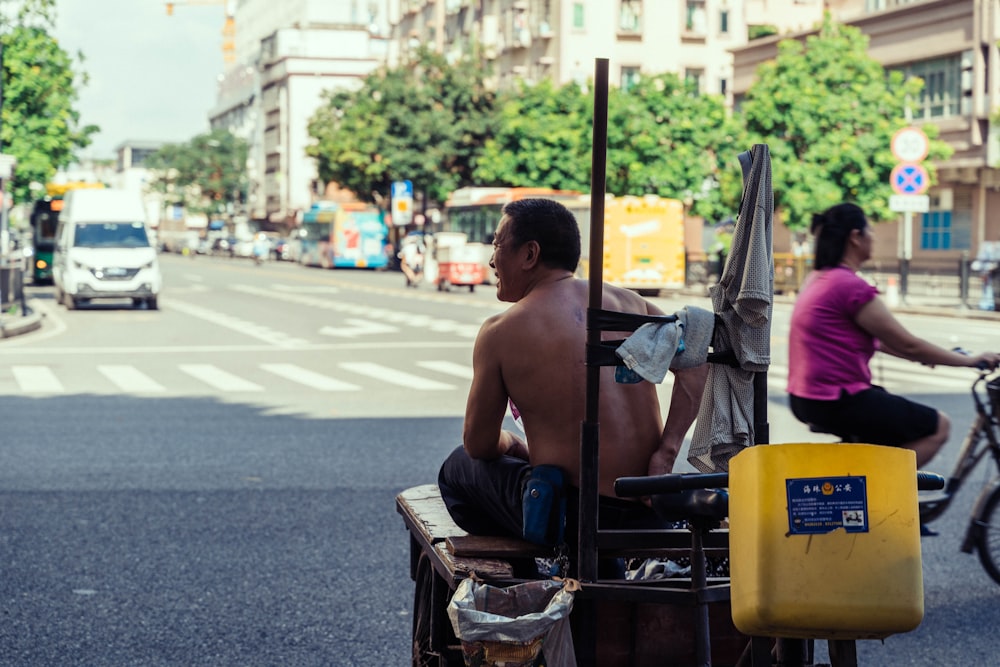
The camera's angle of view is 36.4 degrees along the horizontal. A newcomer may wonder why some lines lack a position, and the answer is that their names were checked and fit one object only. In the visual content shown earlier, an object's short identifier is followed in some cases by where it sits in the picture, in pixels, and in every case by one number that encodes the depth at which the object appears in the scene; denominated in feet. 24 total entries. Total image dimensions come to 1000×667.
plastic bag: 11.49
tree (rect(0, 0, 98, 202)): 131.23
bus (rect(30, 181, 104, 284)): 161.17
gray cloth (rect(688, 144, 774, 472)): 11.94
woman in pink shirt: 21.90
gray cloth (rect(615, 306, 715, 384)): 11.57
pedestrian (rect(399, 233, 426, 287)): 157.79
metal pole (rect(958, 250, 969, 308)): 114.93
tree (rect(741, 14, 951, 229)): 145.28
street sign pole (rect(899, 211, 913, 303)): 123.03
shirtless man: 12.96
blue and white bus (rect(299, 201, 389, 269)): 243.60
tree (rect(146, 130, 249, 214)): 466.29
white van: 103.35
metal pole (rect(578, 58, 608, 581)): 11.48
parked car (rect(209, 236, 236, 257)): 354.95
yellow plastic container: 10.19
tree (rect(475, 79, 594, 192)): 195.62
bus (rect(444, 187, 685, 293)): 148.36
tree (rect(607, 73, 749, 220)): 172.86
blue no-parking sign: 105.19
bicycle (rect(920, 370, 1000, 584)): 22.20
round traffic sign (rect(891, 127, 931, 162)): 102.99
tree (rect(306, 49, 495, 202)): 232.94
